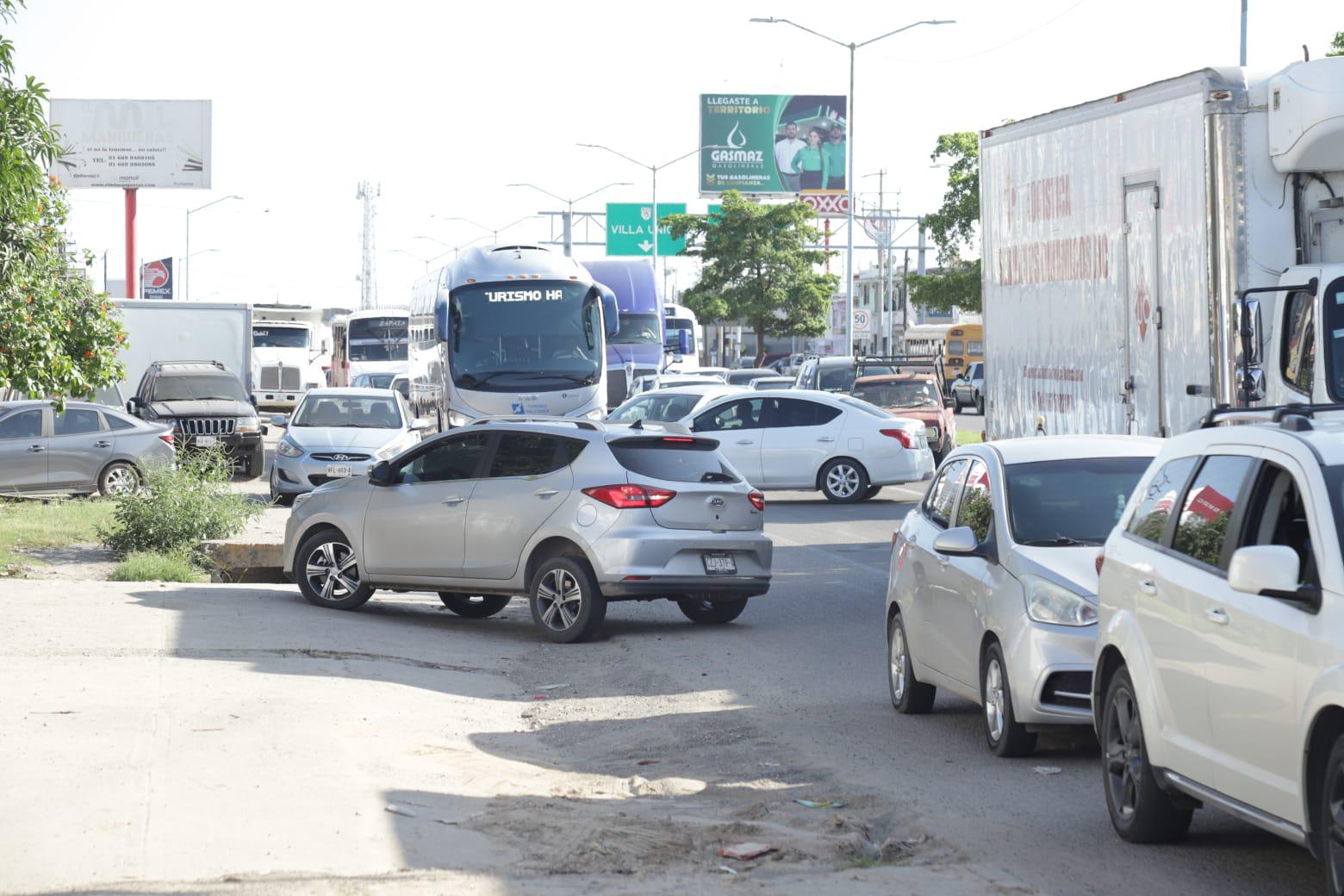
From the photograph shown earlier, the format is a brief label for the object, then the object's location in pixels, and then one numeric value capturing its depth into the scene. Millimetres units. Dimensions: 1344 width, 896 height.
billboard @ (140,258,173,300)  109250
